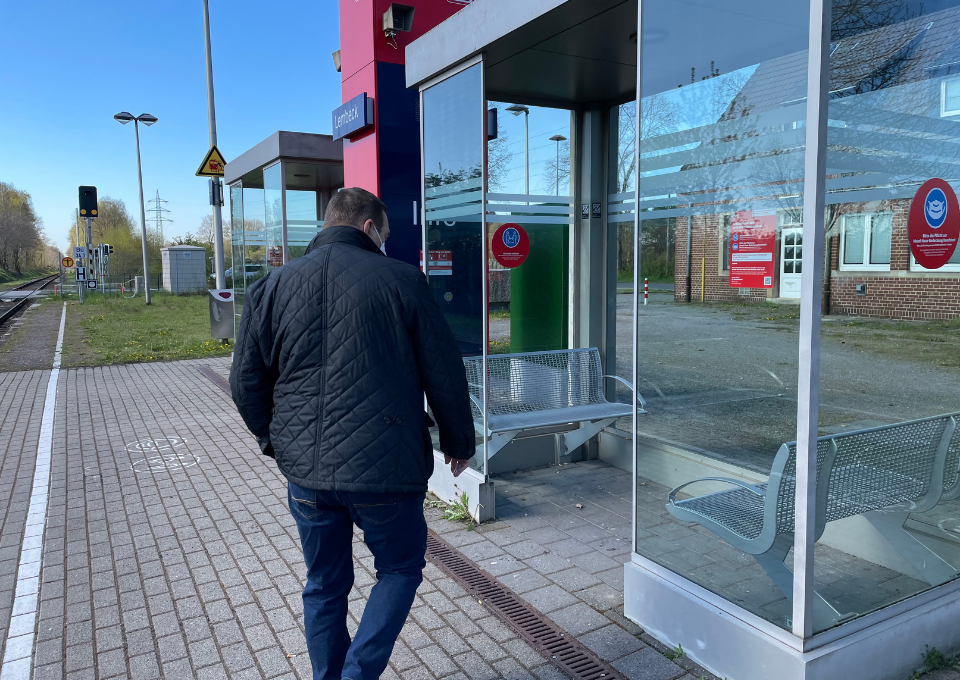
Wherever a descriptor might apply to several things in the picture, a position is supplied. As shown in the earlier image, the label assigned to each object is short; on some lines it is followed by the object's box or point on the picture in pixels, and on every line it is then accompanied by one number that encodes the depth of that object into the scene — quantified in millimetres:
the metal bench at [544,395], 5047
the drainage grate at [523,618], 2958
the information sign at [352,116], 6461
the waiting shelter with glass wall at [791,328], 2572
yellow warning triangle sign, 11891
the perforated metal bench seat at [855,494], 2693
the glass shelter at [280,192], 9086
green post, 5707
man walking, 2336
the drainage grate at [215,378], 10273
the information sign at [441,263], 5349
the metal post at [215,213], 13982
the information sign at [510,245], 5468
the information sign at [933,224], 2818
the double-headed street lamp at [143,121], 30217
